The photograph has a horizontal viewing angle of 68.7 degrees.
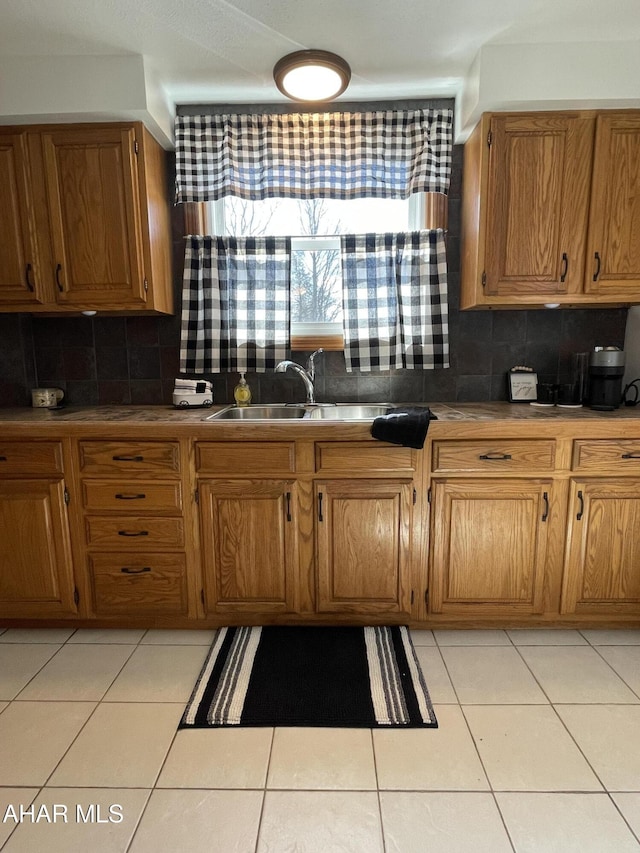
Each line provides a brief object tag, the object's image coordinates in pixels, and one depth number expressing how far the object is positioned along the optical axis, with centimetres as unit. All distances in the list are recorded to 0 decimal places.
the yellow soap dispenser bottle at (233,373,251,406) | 235
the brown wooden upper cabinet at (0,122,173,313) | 202
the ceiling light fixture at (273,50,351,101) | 186
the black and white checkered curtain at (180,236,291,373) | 235
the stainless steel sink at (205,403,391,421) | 232
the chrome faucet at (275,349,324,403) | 227
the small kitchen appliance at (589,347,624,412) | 201
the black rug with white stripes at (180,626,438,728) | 156
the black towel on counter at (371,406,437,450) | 181
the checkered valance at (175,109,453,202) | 222
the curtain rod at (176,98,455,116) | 227
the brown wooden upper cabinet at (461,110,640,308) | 196
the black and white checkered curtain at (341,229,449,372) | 231
